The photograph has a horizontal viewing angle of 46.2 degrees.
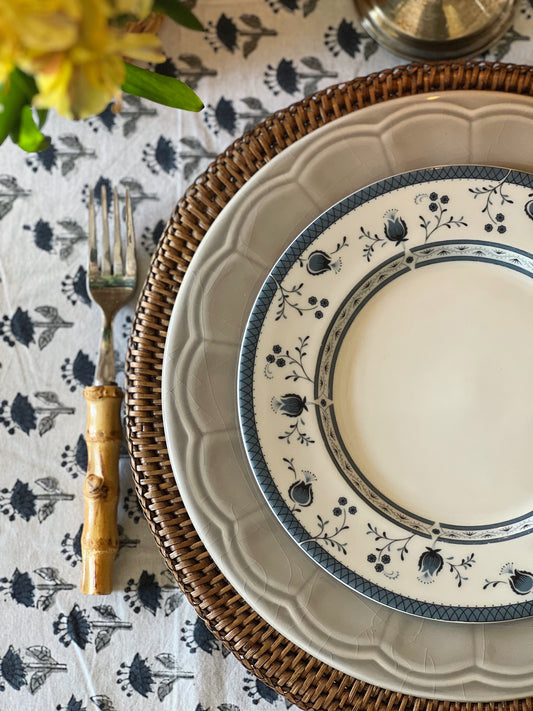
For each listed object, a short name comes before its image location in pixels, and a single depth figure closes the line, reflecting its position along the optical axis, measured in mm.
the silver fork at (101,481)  642
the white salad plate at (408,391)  548
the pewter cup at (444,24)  661
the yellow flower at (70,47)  274
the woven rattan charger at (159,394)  562
